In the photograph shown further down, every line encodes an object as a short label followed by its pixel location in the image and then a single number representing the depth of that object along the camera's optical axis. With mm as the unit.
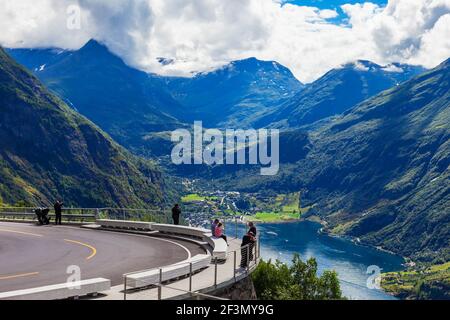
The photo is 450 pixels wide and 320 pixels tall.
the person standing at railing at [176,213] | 47094
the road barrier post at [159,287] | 19391
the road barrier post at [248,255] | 28809
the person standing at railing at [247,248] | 28875
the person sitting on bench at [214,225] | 37281
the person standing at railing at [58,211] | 54319
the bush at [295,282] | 63281
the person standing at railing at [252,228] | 31344
